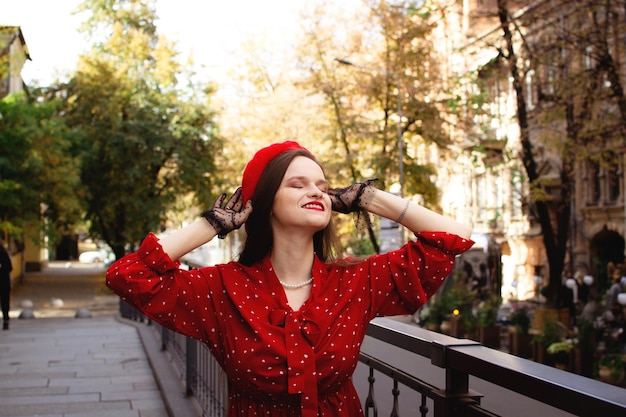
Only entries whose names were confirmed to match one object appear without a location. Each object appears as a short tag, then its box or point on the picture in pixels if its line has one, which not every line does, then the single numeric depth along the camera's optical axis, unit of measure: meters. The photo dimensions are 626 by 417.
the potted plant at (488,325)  18.05
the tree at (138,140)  34.22
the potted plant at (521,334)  16.02
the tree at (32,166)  26.12
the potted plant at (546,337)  13.98
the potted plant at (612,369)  11.56
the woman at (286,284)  2.74
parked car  74.62
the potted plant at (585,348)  12.84
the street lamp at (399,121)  27.05
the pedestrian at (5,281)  12.10
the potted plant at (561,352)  13.34
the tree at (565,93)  16.77
